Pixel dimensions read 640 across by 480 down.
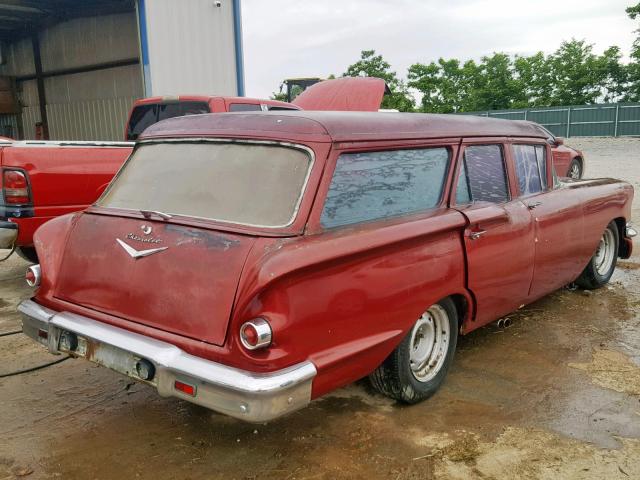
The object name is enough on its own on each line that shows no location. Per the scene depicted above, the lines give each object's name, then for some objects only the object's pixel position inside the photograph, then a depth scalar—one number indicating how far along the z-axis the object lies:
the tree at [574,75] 39.81
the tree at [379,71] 41.69
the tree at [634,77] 37.31
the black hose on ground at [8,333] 4.35
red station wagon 2.50
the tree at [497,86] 42.81
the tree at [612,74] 38.67
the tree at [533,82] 42.41
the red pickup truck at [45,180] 5.21
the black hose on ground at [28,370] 3.82
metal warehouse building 10.91
